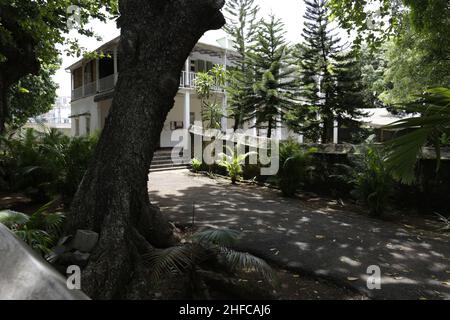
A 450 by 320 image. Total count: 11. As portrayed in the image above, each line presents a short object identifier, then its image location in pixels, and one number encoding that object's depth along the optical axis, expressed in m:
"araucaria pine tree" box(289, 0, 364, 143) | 15.52
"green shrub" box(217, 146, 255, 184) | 11.49
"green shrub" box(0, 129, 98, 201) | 6.99
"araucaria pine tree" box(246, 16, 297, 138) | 15.11
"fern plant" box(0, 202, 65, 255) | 3.57
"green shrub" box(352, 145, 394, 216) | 7.11
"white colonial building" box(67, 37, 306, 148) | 19.95
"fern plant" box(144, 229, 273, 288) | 3.34
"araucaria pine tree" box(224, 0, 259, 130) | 15.62
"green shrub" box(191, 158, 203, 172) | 13.86
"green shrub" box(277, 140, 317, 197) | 9.15
